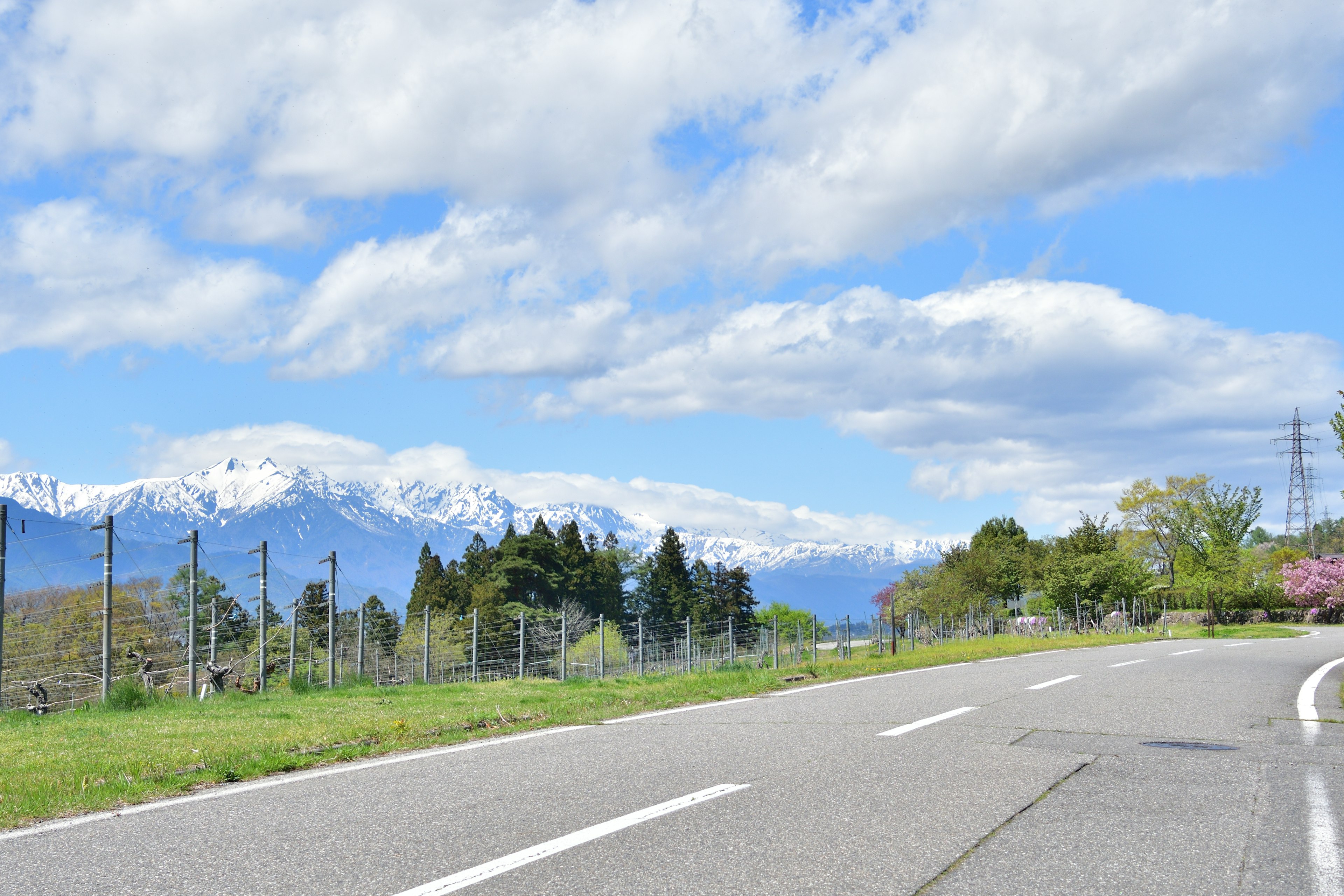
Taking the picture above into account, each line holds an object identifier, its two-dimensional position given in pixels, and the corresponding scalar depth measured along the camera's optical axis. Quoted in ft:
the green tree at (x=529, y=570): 324.60
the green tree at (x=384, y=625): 149.79
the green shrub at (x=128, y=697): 49.98
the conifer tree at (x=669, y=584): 375.45
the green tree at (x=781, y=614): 479.41
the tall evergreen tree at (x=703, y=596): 369.30
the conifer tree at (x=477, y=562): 336.29
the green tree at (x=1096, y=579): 227.61
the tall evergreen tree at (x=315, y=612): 98.27
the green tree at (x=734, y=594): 374.84
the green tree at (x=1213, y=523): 273.95
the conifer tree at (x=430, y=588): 326.44
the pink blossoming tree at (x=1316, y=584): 241.14
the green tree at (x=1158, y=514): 296.51
